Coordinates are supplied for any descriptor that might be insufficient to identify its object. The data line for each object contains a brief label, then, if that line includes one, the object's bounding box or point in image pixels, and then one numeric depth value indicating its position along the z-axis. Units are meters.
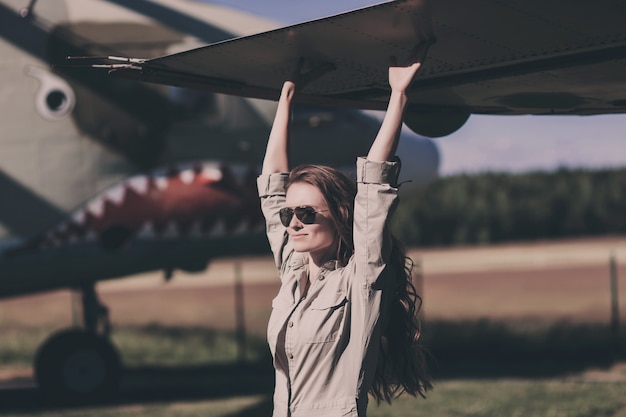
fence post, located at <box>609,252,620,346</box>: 12.96
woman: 3.37
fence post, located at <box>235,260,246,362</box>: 13.70
